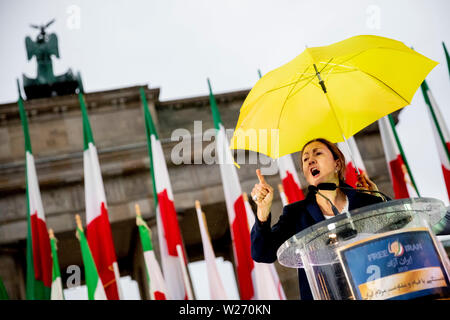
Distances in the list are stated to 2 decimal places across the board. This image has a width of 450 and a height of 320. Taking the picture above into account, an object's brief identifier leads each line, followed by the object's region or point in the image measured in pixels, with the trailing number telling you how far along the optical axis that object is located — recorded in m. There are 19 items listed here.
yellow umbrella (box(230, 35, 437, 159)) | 5.58
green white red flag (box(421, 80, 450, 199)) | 18.64
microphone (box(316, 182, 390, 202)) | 4.43
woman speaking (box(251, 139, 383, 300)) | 4.45
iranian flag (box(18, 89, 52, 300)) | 17.30
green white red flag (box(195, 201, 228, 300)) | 17.05
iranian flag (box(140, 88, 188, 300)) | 17.03
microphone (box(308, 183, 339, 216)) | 4.45
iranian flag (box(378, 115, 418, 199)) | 19.17
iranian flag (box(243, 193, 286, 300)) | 16.56
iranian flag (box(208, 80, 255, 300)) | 17.45
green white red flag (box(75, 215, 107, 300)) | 16.53
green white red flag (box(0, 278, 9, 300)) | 16.89
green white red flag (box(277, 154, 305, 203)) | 18.39
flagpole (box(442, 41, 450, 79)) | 19.34
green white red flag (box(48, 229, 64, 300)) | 16.86
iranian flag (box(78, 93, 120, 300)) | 17.33
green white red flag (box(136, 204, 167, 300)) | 16.73
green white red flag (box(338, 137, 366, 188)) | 16.25
